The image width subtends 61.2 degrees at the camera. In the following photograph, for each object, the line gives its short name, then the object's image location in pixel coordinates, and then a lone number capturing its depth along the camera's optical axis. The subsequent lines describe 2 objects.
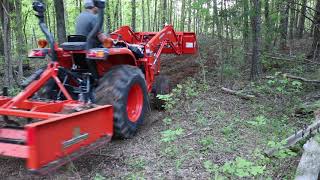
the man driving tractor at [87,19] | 4.15
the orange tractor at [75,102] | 2.90
